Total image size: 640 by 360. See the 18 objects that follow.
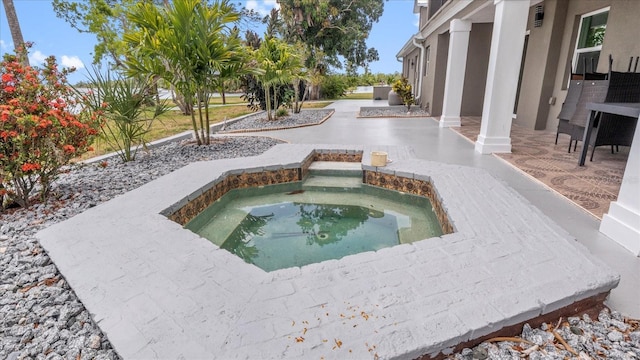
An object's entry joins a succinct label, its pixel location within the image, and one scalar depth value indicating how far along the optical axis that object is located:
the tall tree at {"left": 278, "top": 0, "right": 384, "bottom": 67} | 18.25
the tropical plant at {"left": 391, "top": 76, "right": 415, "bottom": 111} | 12.78
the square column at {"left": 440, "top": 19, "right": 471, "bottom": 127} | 8.12
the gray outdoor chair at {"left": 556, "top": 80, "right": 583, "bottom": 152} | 5.19
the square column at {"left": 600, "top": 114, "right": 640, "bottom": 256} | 2.43
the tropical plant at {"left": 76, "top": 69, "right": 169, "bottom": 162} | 4.89
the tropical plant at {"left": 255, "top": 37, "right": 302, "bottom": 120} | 8.79
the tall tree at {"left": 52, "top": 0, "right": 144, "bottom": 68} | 15.91
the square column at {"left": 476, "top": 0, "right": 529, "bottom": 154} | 5.17
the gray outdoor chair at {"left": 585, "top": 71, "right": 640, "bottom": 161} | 4.33
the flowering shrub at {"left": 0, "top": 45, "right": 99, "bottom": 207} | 3.19
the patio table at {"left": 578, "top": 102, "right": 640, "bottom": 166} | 2.96
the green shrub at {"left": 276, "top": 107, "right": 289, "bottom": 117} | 10.99
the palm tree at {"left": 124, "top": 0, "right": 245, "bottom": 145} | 5.45
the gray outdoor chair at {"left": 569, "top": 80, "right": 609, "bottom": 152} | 4.51
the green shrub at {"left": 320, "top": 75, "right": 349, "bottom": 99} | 23.17
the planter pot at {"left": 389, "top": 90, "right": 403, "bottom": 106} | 16.24
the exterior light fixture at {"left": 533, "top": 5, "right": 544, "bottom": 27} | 7.27
